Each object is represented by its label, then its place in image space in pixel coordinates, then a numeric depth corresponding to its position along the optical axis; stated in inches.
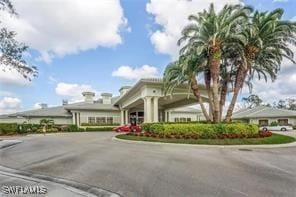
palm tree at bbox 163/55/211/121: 562.7
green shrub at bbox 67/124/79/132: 985.6
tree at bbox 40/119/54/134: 1002.4
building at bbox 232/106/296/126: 1241.0
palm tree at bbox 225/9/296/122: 509.3
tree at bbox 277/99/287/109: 2078.7
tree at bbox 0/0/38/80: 232.4
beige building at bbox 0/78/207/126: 991.1
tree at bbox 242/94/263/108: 2079.9
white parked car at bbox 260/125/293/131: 1051.8
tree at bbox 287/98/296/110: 1985.3
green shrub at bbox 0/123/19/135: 846.8
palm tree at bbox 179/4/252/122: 517.5
